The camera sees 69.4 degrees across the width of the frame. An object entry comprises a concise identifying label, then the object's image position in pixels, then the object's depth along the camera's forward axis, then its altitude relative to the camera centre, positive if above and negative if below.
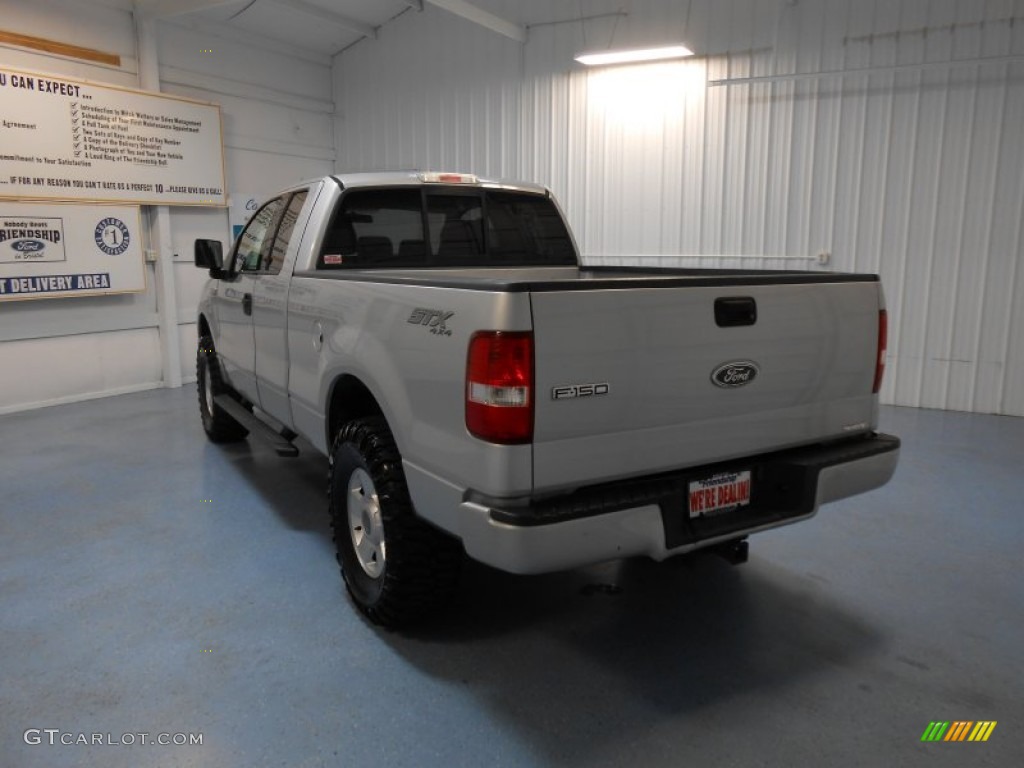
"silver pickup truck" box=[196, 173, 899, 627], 2.10 -0.48
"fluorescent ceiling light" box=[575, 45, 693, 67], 7.03 +2.01
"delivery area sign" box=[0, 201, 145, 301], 6.88 +0.11
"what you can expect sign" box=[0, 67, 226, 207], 6.80 +1.17
